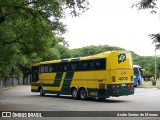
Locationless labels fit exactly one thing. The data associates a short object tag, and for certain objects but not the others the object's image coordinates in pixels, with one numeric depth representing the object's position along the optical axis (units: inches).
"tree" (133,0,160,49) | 468.8
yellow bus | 1011.3
